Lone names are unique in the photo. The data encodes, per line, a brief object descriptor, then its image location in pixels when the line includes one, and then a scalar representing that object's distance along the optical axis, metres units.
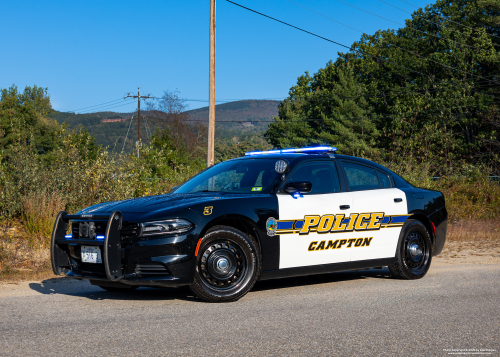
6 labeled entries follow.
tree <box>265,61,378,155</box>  57.44
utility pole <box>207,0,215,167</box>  16.27
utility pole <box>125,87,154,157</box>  60.09
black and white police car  5.72
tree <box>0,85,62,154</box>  60.12
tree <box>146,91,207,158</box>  74.94
